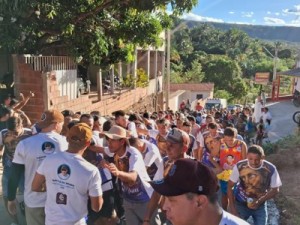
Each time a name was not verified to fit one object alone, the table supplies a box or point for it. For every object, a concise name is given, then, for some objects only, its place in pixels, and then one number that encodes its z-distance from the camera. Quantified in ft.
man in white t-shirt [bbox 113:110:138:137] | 17.10
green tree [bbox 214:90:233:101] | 132.95
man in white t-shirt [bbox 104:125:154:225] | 11.00
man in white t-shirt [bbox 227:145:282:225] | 12.37
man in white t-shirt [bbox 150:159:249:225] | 5.11
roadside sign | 139.69
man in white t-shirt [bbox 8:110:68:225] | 10.28
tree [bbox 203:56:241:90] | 143.47
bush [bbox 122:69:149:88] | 51.79
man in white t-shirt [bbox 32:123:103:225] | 8.82
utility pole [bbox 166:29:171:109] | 54.87
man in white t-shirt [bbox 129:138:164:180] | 12.47
